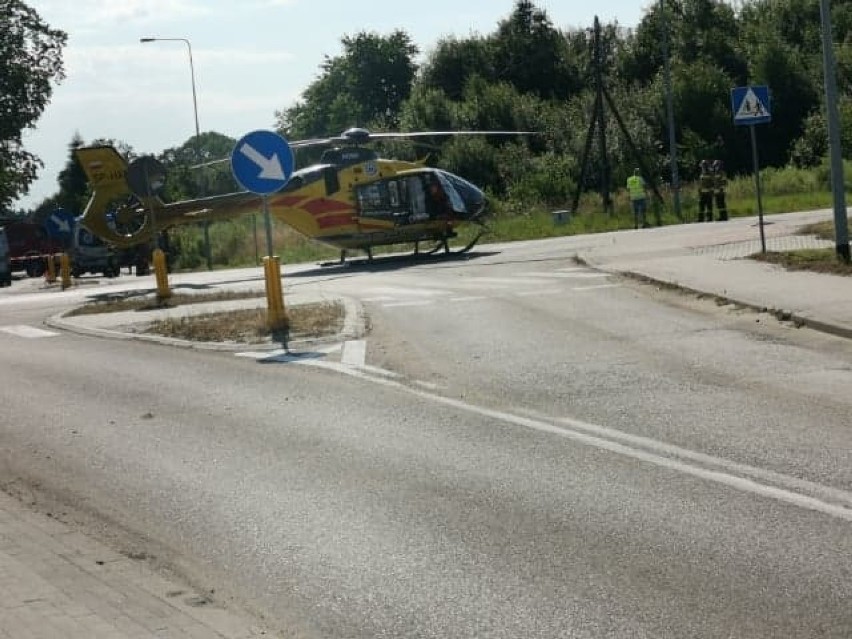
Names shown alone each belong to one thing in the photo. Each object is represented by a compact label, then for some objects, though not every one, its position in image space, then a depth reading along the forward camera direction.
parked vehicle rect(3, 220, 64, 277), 68.23
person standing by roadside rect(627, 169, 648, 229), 38.00
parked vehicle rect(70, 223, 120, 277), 51.94
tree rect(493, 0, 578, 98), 75.31
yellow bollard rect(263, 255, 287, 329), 16.91
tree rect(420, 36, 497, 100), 77.19
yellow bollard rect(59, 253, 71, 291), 37.74
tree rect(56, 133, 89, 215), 122.31
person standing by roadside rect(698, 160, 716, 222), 36.53
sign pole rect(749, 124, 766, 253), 19.69
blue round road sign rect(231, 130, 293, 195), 16.48
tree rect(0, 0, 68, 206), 72.31
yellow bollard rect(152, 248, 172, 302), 23.77
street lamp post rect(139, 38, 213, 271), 50.71
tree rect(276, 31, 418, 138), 106.19
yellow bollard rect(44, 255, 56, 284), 45.26
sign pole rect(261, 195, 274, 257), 17.00
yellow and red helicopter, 32.09
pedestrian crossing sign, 19.75
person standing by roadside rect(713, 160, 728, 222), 36.38
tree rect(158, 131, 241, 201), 78.85
